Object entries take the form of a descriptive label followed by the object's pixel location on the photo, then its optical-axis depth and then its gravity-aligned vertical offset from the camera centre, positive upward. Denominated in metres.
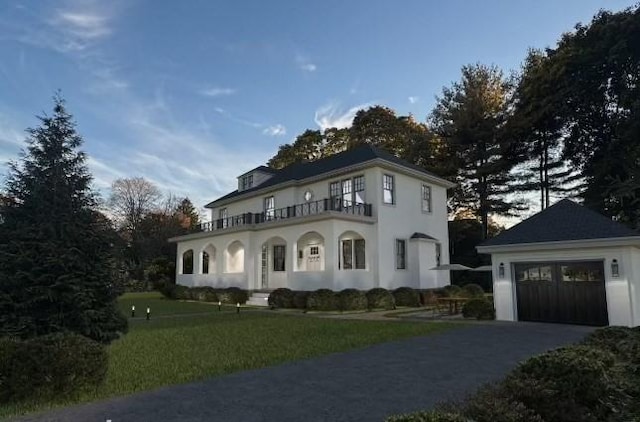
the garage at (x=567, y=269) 13.53 +0.10
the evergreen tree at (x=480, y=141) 34.88 +10.60
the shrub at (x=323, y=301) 20.48 -1.23
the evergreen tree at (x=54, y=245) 6.92 +0.53
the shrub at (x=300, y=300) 21.39 -1.22
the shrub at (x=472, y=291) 24.03 -1.00
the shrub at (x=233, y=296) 25.28 -1.18
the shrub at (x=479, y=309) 16.34 -1.38
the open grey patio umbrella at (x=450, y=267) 21.40 +0.30
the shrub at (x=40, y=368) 5.49 -1.14
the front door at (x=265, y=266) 27.48 +0.58
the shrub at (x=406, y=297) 22.91 -1.21
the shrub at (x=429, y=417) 2.94 -0.98
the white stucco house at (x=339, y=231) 23.08 +2.51
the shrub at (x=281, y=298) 21.94 -1.16
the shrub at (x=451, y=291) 24.35 -1.00
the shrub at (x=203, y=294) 26.89 -1.12
